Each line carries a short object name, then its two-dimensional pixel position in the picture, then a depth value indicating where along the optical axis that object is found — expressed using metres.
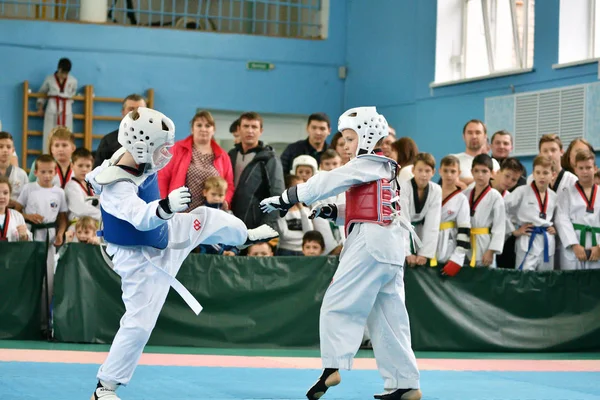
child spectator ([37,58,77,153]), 15.32
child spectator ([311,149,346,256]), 9.10
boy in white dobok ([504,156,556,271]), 9.45
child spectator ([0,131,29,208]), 9.08
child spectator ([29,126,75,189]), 9.20
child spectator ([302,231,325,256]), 9.05
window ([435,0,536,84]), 14.27
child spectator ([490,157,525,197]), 9.65
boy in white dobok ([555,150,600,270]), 9.38
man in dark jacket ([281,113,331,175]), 9.76
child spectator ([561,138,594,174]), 9.84
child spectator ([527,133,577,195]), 9.69
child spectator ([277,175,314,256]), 9.21
